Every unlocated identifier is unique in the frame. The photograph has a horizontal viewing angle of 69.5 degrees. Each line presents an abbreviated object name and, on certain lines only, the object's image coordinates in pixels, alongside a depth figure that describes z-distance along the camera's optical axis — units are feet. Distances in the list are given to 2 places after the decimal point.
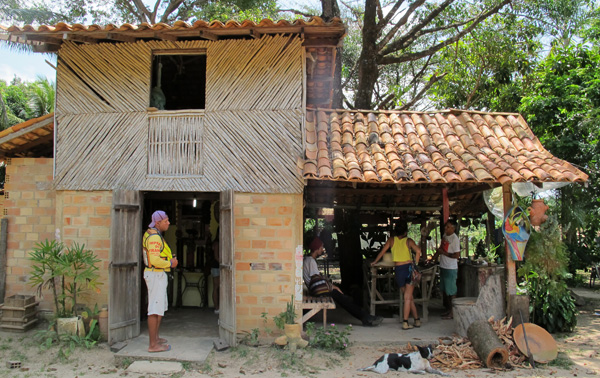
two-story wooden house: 20.88
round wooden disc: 19.69
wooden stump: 22.00
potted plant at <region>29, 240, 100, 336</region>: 20.77
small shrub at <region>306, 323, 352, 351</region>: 20.51
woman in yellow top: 24.25
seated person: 23.08
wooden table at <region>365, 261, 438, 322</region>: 25.66
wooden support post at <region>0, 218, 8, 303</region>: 24.41
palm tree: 52.24
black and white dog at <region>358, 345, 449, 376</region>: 18.51
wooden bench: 21.58
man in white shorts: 19.43
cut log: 18.94
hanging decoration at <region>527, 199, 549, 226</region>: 21.53
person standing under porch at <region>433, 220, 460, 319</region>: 26.45
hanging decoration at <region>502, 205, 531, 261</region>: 21.63
